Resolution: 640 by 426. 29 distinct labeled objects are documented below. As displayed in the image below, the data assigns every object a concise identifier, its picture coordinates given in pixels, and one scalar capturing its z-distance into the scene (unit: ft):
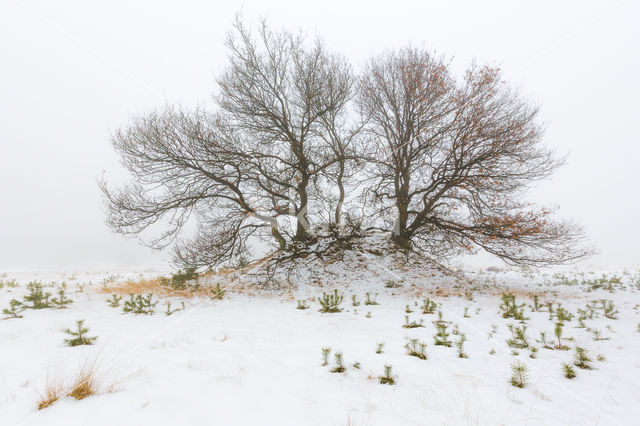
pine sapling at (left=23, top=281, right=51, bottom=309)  22.17
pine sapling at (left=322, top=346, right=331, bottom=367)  12.66
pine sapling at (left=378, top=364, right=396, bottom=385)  11.08
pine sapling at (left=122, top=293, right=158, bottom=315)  22.29
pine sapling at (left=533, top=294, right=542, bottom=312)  23.44
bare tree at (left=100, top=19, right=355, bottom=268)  34.01
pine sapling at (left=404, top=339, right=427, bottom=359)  13.84
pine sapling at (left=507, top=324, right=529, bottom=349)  15.33
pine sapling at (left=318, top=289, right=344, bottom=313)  23.99
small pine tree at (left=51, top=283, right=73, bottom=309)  22.69
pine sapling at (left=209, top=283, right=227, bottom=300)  29.71
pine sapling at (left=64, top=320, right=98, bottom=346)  14.45
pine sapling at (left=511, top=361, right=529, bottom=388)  11.03
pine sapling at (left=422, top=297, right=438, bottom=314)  23.30
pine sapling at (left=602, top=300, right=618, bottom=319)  21.59
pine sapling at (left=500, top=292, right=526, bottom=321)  21.43
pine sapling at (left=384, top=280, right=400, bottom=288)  34.78
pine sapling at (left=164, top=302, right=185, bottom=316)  22.31
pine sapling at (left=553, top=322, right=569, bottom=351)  14.85
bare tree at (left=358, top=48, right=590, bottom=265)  35.19
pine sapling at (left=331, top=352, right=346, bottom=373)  12.09
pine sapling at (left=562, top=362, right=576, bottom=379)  11.66
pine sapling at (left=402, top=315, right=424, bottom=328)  19.26
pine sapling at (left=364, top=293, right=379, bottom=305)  26.84
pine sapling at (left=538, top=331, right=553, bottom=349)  15.29
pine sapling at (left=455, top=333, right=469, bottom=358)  13.97
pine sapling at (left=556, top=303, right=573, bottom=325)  20.71
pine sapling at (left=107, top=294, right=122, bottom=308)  24.03
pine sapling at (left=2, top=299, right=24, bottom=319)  19.52
